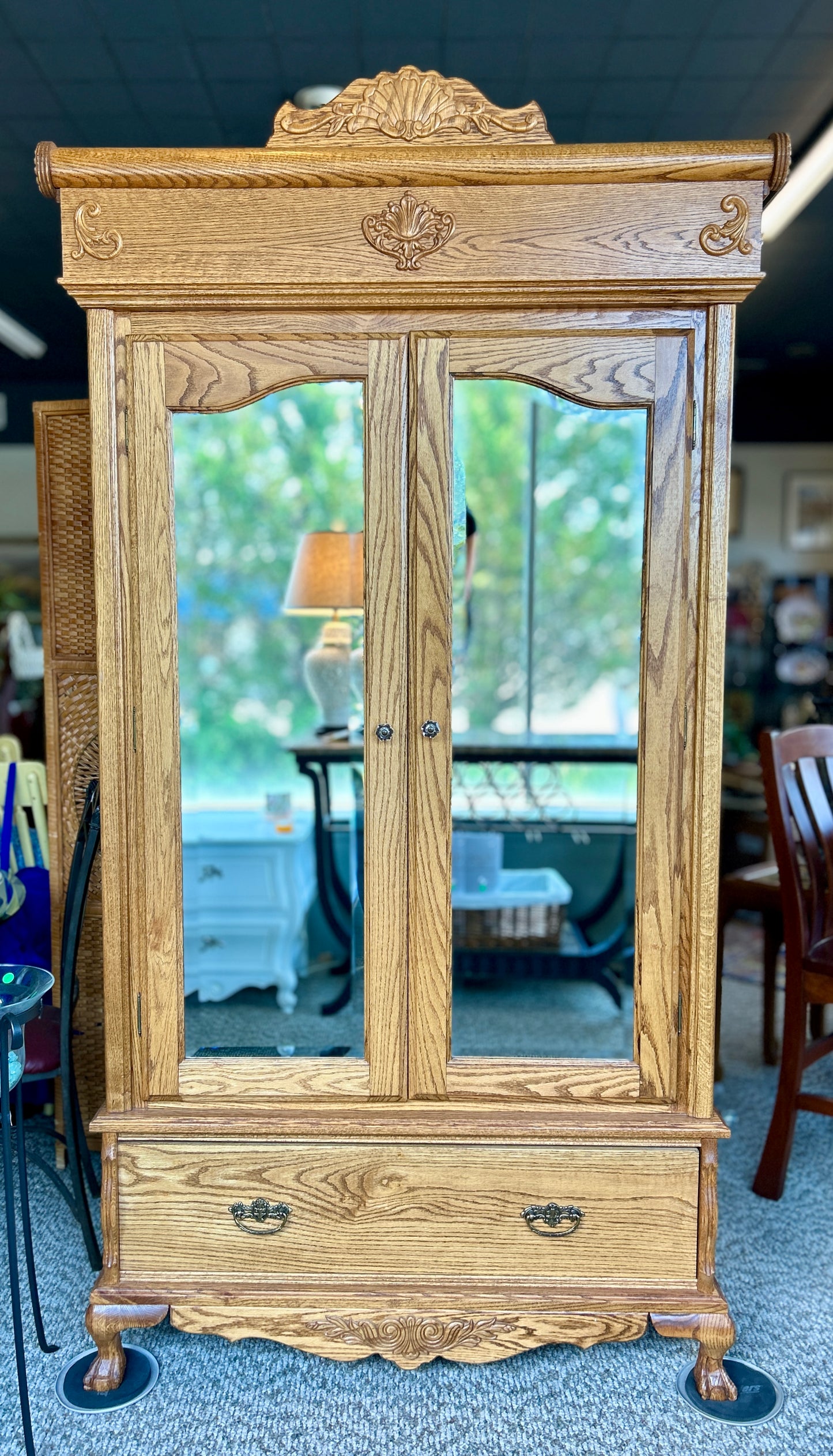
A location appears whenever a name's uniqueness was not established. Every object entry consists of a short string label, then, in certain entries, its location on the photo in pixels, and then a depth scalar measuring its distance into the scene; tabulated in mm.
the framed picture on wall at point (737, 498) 5824
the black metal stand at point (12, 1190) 1452
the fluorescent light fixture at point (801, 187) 3304
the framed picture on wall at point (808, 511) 5859
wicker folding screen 2305
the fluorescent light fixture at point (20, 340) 5126
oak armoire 1615
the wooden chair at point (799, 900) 2363
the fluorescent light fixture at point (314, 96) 3053
